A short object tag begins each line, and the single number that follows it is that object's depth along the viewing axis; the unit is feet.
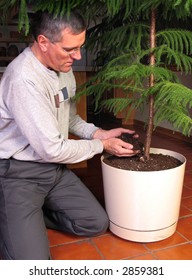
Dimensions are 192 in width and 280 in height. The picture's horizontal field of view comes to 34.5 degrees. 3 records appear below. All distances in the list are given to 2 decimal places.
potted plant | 3.68
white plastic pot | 4.09
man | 3.69
